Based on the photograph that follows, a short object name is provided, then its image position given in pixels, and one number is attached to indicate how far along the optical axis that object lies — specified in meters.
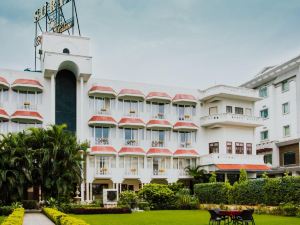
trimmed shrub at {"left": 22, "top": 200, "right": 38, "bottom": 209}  34.31
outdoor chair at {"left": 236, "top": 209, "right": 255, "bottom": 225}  19.68
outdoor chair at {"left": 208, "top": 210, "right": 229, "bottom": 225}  20.12
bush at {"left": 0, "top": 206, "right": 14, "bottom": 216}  29.33
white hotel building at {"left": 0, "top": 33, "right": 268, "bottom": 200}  40.78
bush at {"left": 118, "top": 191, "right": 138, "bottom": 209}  35.81
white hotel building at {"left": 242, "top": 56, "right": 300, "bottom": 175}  48.69
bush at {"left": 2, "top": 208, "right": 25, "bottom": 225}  17.14
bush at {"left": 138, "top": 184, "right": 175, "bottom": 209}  37.31
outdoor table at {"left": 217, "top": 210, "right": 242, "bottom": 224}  19.81
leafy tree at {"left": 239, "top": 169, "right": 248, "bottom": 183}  35.75
